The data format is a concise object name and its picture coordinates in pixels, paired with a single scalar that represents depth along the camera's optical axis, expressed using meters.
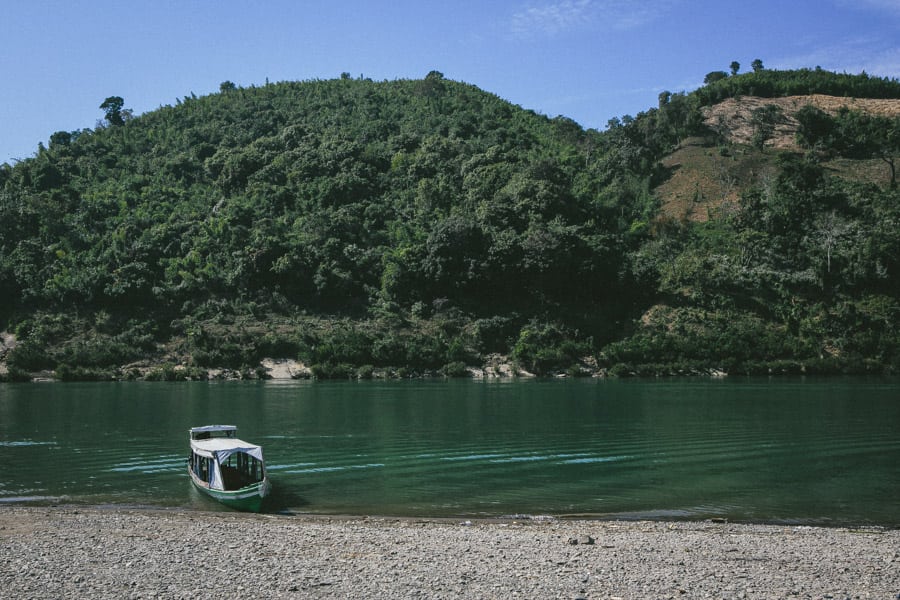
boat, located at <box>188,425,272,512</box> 25.14
